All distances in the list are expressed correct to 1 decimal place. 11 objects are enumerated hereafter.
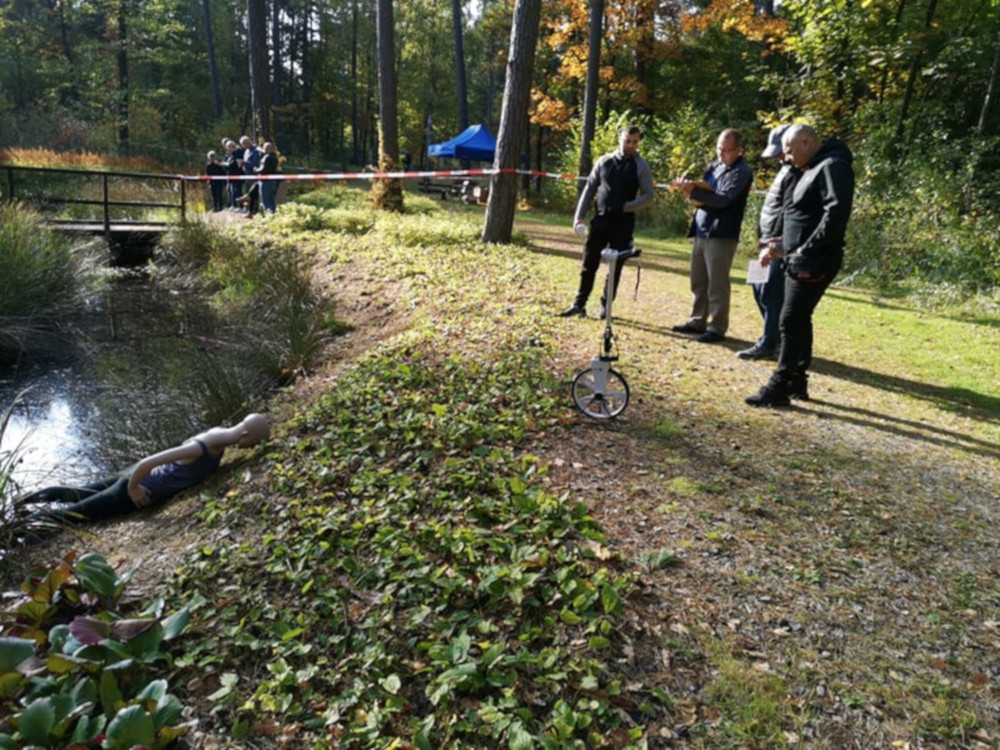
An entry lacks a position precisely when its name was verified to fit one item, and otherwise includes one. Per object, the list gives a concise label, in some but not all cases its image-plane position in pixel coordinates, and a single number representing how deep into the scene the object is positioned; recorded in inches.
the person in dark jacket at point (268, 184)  585.3
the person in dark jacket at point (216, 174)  666.7
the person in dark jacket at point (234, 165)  690.2
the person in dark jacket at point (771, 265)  219.0
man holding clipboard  246.7
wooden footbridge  486.3
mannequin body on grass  176.6
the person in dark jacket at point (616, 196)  255.8
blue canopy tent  977.5
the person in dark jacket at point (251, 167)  607.8
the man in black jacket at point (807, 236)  179.0
